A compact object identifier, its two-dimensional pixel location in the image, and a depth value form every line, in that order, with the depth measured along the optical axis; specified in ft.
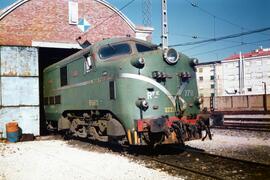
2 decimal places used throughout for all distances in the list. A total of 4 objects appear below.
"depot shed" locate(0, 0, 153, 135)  53.01
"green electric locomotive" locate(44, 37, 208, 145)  30.32
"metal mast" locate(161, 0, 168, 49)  51.82
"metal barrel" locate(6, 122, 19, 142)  49.49
